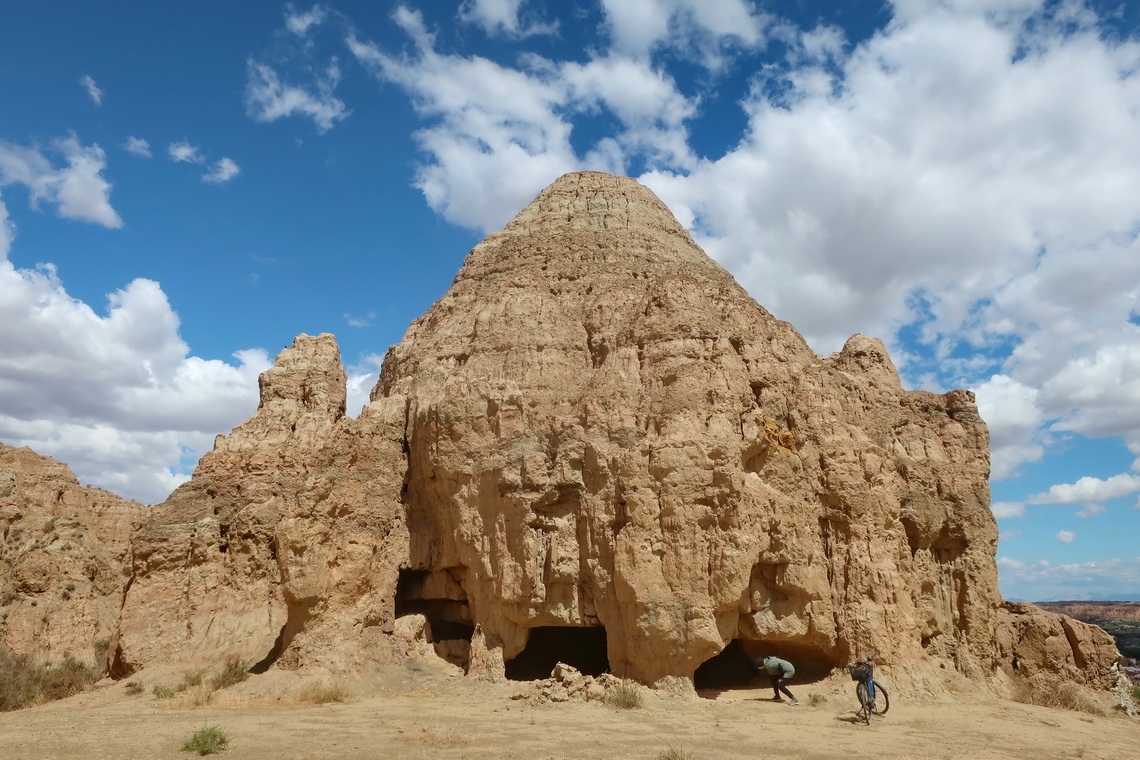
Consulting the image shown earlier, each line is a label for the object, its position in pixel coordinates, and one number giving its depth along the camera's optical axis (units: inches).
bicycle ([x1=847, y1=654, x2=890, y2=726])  528.1
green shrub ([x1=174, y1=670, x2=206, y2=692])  625.6
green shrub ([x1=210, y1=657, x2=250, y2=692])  619.2
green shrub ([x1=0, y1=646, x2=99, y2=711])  612.7
